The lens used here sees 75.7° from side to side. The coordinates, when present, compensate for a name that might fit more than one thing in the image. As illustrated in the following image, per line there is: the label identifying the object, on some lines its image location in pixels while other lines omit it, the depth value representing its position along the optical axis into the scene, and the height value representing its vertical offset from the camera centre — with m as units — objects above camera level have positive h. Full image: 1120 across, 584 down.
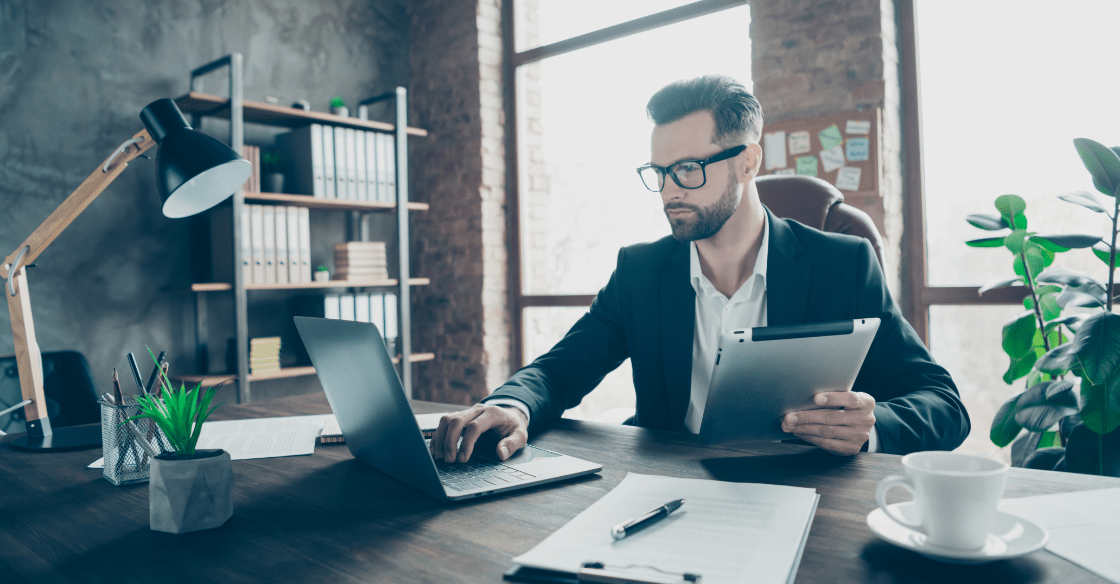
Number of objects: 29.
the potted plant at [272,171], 3.19 +0.62
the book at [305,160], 3.27 +0.68
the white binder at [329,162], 3.32 +0.67
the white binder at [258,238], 3.08 +0.30
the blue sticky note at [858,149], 2.73 +0.56
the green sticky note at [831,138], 2.79 +0.61
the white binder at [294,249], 3.24 +0.26
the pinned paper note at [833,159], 2.78 +0.53
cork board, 2.73 +0.57
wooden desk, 0.65 -0.23
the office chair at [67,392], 2.07 -0.23
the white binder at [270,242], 3.14 +0.29
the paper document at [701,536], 0.61 -0.22
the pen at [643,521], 0.68 -0.22
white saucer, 0.60 -0.22
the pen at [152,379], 0.98 -0.10
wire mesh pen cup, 0.96 -0.18
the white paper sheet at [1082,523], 0.62 -0.23
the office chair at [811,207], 1.69 +0.22
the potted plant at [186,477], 0.76 -0.18
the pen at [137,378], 0.98 -0.09
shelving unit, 2.99 +0.48
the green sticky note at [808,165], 2.82 +0.51
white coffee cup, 0.61 -0.18
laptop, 0.82 -0.16
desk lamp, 1.22 +0.20
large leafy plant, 1.66 -0.16
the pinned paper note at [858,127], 2.73 +0.64
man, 1.43 +0.03
